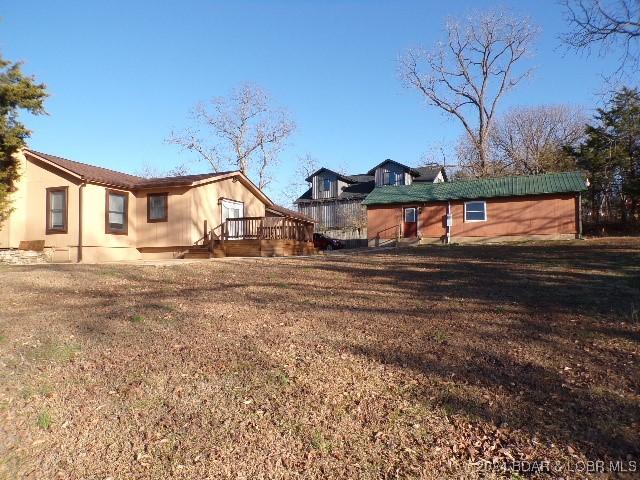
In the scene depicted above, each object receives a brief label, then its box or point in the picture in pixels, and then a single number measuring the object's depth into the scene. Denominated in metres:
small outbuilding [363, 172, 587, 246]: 20.86
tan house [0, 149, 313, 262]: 15.66
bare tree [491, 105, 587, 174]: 34.81
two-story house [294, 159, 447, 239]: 35.97
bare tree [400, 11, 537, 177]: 31.95
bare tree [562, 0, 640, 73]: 10.29
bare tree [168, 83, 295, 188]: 37.84
